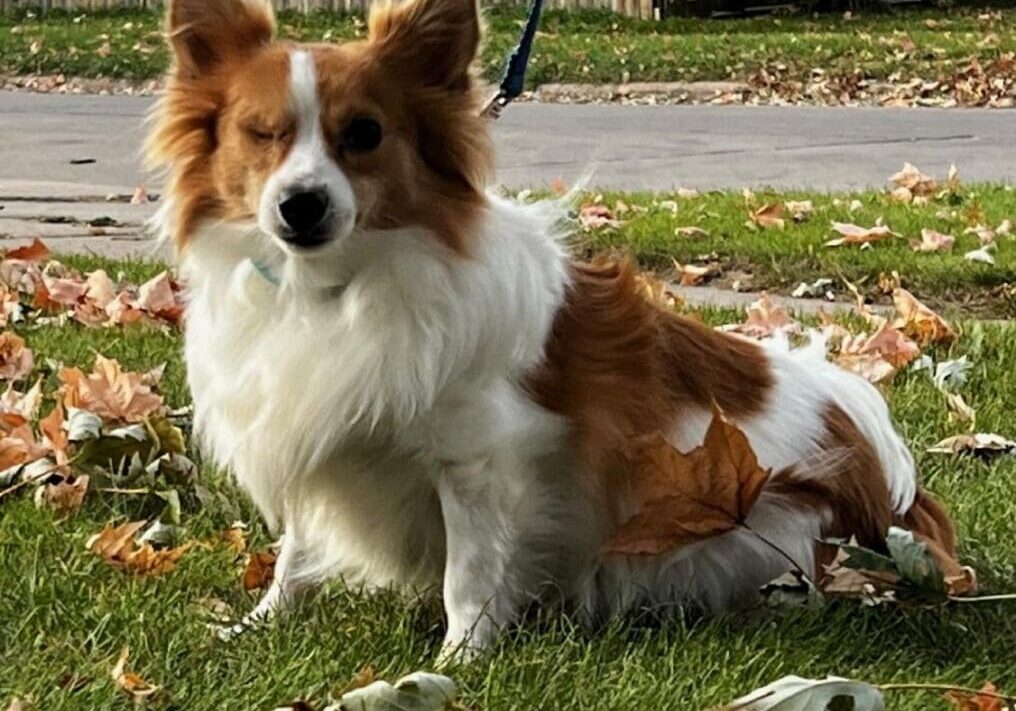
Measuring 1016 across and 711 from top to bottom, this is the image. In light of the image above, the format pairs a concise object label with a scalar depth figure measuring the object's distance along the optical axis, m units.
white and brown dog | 3.08
